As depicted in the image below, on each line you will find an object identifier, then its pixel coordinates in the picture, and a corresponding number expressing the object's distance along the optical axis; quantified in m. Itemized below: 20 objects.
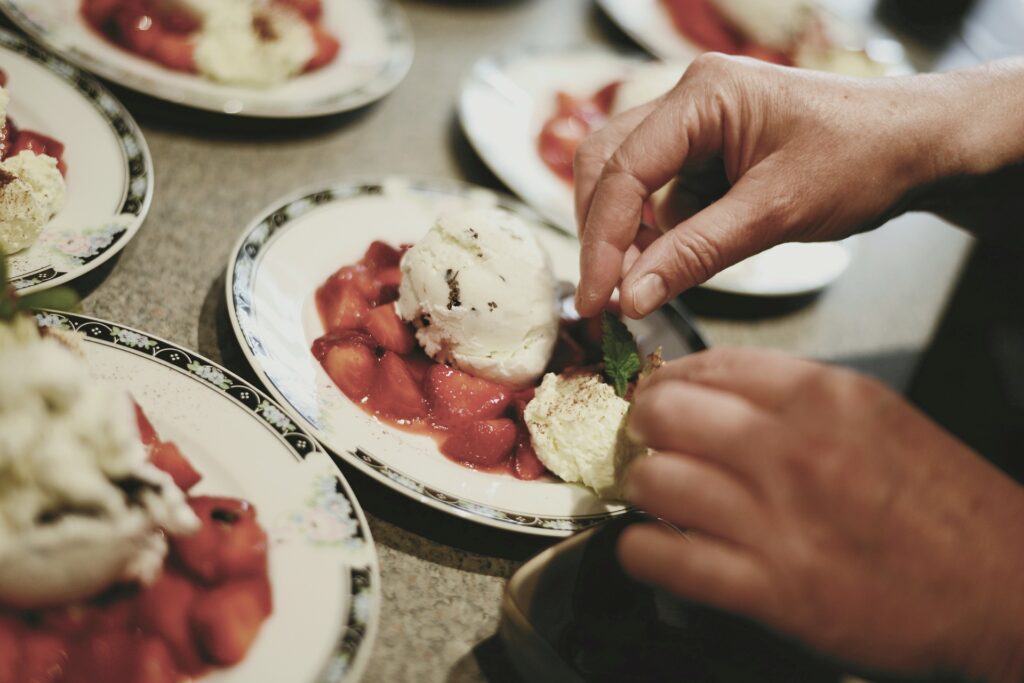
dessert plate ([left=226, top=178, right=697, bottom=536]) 0.47
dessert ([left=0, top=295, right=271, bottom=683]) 0.39
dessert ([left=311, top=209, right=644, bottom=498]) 0.50
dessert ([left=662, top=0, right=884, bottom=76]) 0.85
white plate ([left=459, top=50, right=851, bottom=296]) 0.64
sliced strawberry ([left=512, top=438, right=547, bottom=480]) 0.50
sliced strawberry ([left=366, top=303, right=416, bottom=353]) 0.54
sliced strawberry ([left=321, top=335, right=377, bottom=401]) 0.51
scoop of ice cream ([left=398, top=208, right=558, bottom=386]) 0.54
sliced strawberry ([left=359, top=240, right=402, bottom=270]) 0.57
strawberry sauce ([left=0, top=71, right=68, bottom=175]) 0.51
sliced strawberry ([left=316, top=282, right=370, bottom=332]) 0.53
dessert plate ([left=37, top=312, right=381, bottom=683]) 0.41
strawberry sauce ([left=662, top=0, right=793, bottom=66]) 0.84
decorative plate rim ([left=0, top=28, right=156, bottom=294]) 0.48
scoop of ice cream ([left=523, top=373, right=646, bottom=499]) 0.50
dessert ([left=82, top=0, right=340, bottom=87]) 0.61
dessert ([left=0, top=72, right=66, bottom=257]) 0.47
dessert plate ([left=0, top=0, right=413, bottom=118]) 0.58
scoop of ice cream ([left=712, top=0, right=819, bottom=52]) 0.85
